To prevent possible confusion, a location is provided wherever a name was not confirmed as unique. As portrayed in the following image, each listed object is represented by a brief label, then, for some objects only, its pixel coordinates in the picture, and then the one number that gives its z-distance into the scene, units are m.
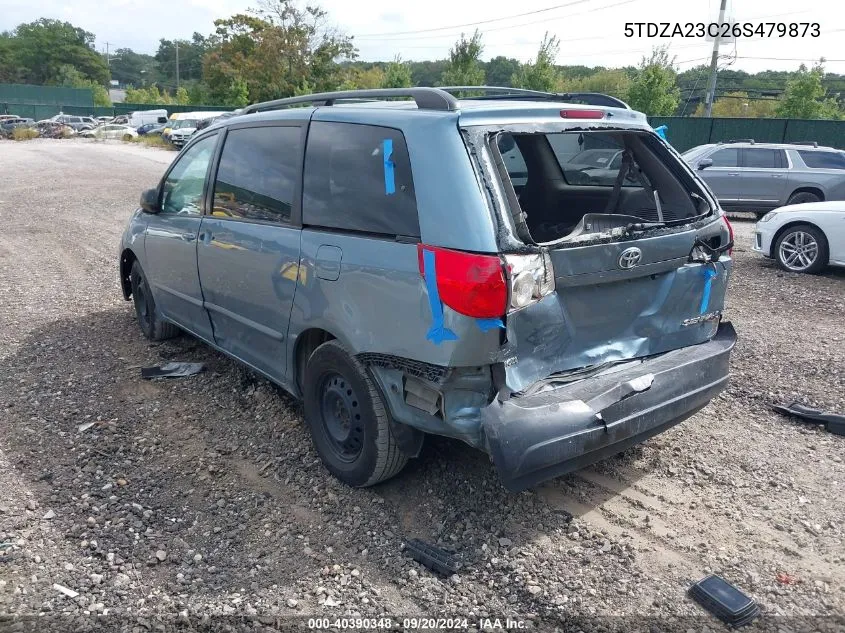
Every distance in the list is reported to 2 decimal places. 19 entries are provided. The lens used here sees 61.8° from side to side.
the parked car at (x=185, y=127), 33.97
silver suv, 14.38
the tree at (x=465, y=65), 36.12
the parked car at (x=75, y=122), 50.42
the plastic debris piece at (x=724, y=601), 2.75
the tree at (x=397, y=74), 39.47
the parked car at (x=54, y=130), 45.12
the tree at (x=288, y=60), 49.34
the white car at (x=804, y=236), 8.55
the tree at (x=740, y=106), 50.41
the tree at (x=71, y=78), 86.91
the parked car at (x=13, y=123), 46.50
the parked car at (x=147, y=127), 45.34
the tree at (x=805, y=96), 34.03
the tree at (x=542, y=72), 35.84
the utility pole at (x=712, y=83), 30.75
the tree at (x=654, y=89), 33.88
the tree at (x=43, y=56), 95.75
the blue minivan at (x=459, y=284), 2.94
